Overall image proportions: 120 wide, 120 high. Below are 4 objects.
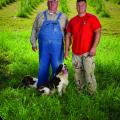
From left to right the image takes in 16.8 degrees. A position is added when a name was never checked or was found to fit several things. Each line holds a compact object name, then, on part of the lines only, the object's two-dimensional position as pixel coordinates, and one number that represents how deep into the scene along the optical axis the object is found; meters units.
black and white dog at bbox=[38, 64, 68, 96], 7.26
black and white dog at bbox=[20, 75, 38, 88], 8.06
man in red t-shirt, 6.85
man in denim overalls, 7.26
